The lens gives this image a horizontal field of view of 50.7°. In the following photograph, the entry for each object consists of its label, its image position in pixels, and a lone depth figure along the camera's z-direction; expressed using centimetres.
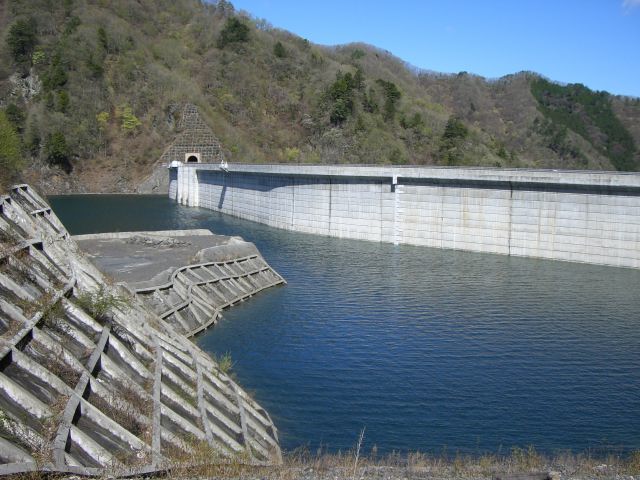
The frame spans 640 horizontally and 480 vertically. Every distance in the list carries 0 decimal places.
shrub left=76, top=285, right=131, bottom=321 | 1730
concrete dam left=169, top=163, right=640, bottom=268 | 4262
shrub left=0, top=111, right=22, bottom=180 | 2627
